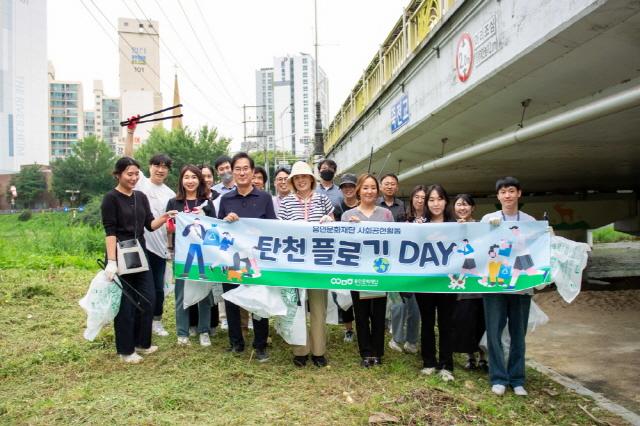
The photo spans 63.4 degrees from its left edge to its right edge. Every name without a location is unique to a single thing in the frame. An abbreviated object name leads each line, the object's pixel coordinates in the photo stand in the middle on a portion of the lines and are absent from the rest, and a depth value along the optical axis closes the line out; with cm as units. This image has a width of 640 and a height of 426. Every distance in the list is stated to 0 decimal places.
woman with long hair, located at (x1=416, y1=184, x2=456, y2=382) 431
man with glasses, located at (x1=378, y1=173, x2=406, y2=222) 519
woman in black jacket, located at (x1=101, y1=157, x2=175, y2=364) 438
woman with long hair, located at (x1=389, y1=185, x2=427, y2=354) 509
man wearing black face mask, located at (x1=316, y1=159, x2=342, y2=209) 571
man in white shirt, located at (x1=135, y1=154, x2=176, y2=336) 503
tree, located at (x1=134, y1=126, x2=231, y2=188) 4125
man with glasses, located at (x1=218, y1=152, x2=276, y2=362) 458
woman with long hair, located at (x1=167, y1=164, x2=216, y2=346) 471
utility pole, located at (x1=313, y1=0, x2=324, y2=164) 1924
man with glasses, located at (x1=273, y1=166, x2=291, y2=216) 589
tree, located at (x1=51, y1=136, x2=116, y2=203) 5844
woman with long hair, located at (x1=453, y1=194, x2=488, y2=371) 437
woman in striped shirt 451
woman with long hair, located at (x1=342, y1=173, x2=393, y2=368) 444
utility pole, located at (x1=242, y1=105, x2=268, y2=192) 4669
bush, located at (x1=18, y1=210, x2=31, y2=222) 4725
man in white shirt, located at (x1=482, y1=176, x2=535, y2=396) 406
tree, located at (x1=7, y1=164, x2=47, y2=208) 6494
